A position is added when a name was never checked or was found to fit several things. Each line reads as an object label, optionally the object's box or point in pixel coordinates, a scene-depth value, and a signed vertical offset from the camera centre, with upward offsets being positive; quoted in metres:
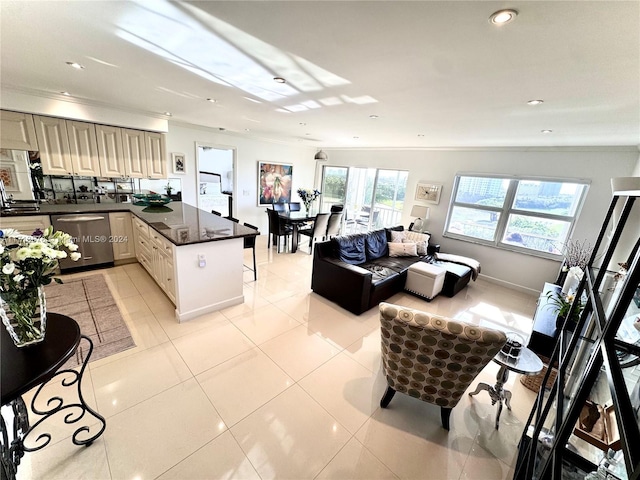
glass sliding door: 6.39 -0.35
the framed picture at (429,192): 5.37 -0.08
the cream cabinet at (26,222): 3.18 -0.94
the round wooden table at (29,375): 1.04 -0.93
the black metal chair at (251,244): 3.98 -1.16
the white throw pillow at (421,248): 4.70 -1.11
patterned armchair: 1.53 -1.05
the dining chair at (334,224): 5.82 -1.03
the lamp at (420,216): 5.41 -0.60
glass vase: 1.13 -0.77
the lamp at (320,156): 5.27 +0.45
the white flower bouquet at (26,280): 1.10 -0.59
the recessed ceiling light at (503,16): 1.09 +0.78
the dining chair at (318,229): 5.44 -1.12
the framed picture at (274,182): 6.55 -0.24
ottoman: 3.68 -1.33
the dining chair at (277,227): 5.40 -1.16
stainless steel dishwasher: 3.54 -1.17
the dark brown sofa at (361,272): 3.26 -1.28
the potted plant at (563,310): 2.24 -0.98
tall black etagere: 0.70 -0.60
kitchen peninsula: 2.76 -1.05
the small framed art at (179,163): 5.01 +0.02
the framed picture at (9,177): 3.29 -0.39
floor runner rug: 2.40 -1.77
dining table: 5.34 -0.93
